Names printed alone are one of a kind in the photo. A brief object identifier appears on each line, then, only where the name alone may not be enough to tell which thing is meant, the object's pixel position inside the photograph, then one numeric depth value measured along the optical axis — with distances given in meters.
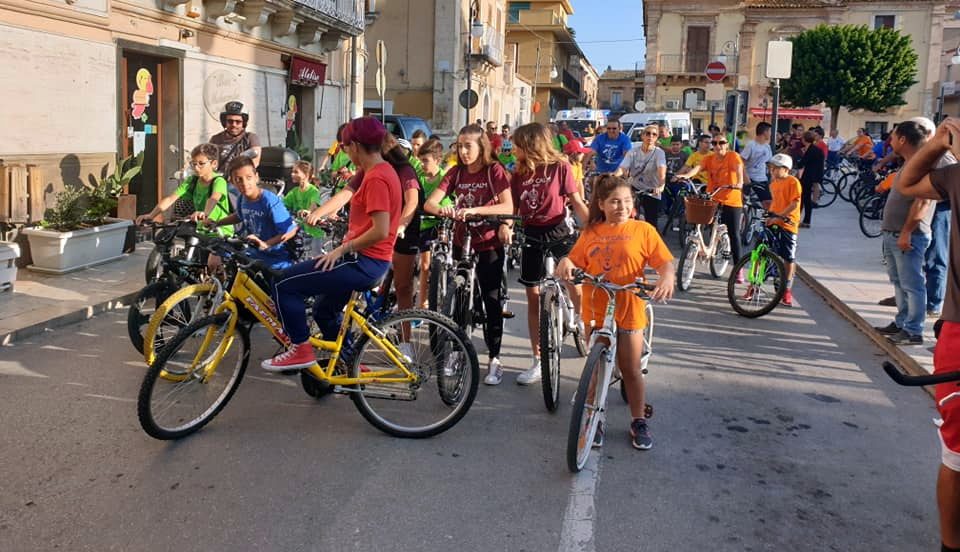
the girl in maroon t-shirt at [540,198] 6.12
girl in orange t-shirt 4.75
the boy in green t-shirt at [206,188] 6.70
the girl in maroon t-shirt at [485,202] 6.02
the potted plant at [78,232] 9.22
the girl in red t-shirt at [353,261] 4.73
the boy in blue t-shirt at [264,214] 5.73
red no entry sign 18.38
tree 50.00
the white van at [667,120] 31.46
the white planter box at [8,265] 8.01
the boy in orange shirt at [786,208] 8.85
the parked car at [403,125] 21.28
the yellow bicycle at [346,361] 4.80
